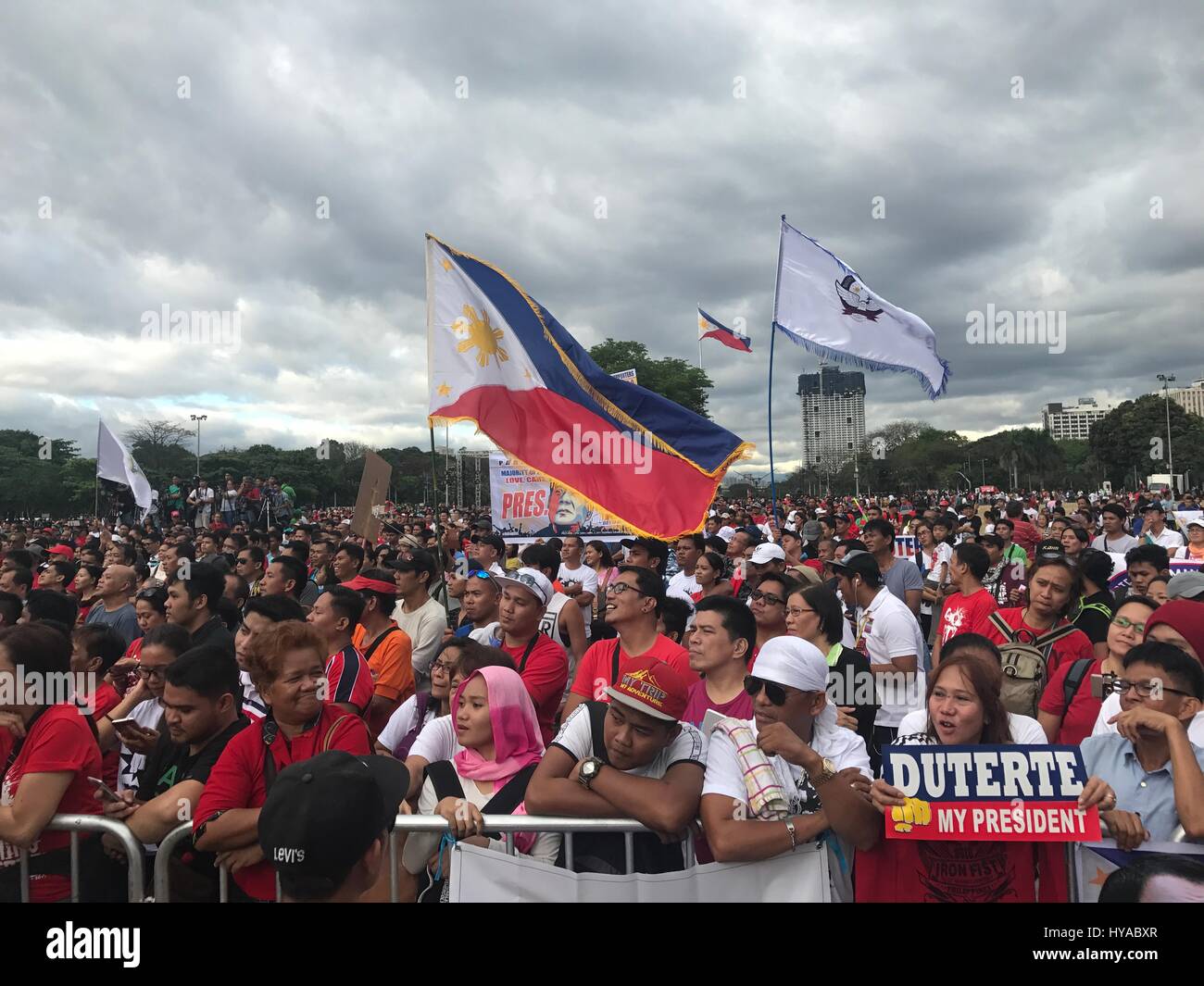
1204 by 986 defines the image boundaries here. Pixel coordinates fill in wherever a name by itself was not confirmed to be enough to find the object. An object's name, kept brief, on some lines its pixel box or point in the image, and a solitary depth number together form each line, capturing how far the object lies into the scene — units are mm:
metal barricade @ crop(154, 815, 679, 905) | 2729
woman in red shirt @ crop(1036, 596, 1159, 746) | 3764
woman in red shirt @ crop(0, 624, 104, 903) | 2924
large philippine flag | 6637
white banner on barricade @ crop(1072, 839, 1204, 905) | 2555
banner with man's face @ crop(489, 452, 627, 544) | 12211
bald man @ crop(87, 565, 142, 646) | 6488
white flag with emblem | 9547
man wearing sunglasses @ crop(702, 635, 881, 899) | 2484
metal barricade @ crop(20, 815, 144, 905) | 2893
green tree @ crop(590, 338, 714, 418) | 47875
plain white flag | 15070
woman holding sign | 2436
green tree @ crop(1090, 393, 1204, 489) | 65875
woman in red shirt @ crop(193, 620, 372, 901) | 2789
